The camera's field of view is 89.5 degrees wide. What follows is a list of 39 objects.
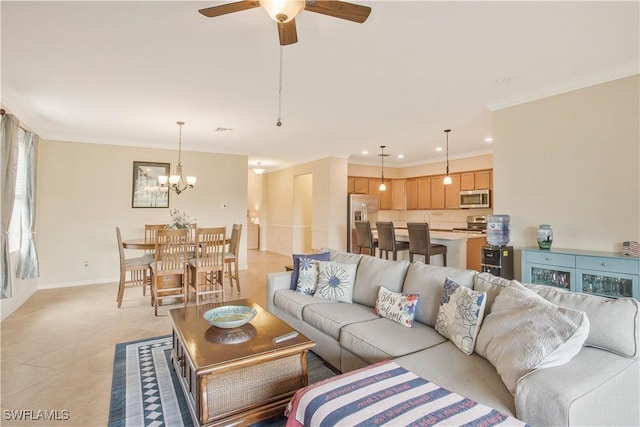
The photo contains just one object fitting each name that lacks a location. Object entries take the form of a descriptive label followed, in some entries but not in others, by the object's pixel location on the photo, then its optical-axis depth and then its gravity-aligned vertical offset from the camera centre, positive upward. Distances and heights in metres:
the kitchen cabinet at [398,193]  8.71 +0.67
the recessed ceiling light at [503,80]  3.14 +1.37
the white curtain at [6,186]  3.40 +0.32
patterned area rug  1.94 -1.21
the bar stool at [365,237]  5.88 -0.37
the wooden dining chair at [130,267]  4.16 -0.67
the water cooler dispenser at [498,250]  3.59 -0.35
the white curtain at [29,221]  4.10 -0.07
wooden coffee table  1.76 -0.91
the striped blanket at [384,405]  1.20 -0.75
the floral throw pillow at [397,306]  2.31 -0.66
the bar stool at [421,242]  4.88 -0.38
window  4.11 +0.21
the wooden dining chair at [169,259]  3.93 -0.53
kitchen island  5.33 -0.51
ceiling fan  1.54 +1.13
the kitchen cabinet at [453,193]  7.38 +0.59
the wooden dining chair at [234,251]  4.79 -0.53
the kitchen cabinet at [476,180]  6.78 +0.84
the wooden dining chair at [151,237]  4.61 -0.32
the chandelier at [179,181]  5.22 +0.61
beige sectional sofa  1.30 -0.73
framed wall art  5.86 +0.55
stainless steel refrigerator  7.37 +0.13
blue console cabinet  2.76 -0.48
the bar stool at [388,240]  5.38 -0.38
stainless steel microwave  6.68 +0.41
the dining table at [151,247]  4.25 -0.40
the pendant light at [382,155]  6.57 +1.45
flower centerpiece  4.53 -0.10
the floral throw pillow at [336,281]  2.93 -0.59
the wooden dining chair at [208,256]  4.15 -0.52
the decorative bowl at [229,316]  2.14 -0.70
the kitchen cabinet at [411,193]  8.38 +0.66
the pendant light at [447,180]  5.85 +0.69
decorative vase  3.29 -0.19
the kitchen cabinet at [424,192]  8.05 +0.64
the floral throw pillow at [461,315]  1.86 -0.59
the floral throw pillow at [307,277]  3.12 -0.59
